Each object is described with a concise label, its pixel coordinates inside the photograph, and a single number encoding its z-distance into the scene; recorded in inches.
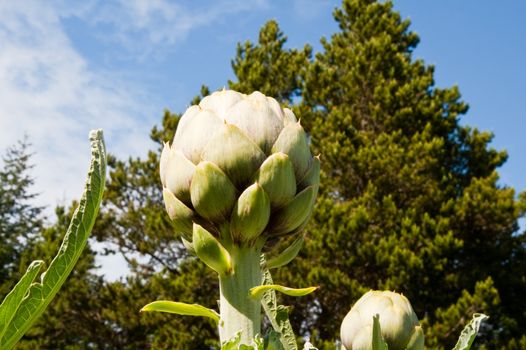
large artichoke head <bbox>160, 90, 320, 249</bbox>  35.9
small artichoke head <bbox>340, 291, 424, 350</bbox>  45.8
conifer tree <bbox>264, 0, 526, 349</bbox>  309.1
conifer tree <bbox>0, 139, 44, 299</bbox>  616.8
